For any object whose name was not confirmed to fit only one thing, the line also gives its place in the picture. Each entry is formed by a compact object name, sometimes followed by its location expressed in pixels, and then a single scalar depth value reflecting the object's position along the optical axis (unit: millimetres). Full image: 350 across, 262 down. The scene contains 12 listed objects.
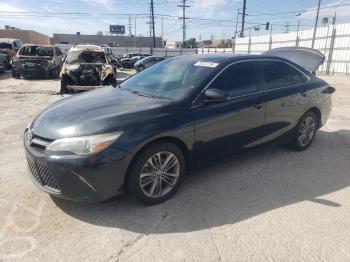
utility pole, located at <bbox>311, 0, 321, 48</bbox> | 24512
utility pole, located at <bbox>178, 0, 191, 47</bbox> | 60750
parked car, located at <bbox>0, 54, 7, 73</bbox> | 17881
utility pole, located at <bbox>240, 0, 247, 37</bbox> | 41031
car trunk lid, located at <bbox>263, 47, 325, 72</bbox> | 9188
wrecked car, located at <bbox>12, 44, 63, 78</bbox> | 15526
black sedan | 2990
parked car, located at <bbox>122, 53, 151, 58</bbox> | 30823
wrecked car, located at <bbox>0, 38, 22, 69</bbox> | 20048
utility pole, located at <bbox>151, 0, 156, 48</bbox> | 51688
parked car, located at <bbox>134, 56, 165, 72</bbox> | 23419
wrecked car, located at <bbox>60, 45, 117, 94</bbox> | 10175
